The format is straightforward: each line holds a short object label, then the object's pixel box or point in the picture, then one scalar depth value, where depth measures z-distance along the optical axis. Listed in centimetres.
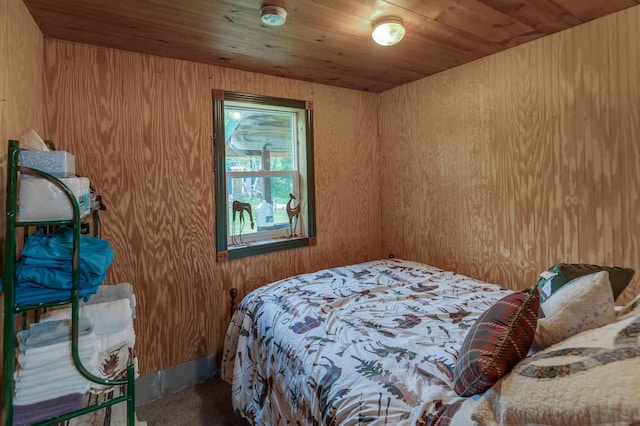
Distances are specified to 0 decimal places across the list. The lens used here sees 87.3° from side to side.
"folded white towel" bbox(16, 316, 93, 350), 110
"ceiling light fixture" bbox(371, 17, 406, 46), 193
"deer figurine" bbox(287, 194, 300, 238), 310
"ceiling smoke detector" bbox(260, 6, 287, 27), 175
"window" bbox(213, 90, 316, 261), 261
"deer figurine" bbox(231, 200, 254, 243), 282
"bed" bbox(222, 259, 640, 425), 81
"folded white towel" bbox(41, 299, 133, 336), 129
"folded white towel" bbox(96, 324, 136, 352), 122
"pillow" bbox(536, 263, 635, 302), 139
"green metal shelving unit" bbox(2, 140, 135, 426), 104
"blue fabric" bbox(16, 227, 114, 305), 109
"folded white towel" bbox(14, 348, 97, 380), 104
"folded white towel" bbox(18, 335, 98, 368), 105
